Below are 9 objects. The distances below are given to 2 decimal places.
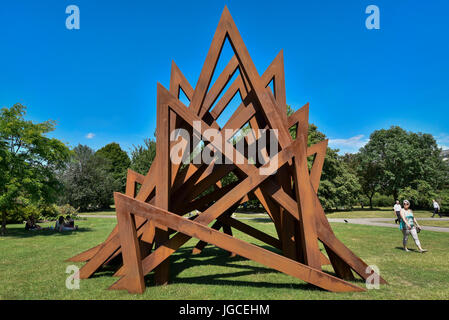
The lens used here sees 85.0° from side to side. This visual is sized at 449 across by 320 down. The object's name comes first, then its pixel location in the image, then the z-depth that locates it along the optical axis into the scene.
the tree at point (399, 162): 38.34
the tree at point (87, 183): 38.91
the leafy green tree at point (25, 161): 15.20
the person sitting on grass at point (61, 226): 17.63
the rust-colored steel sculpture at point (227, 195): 4.96
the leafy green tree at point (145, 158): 30.59
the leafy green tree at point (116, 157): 54.16
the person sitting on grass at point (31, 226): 18.39
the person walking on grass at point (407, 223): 9.35
